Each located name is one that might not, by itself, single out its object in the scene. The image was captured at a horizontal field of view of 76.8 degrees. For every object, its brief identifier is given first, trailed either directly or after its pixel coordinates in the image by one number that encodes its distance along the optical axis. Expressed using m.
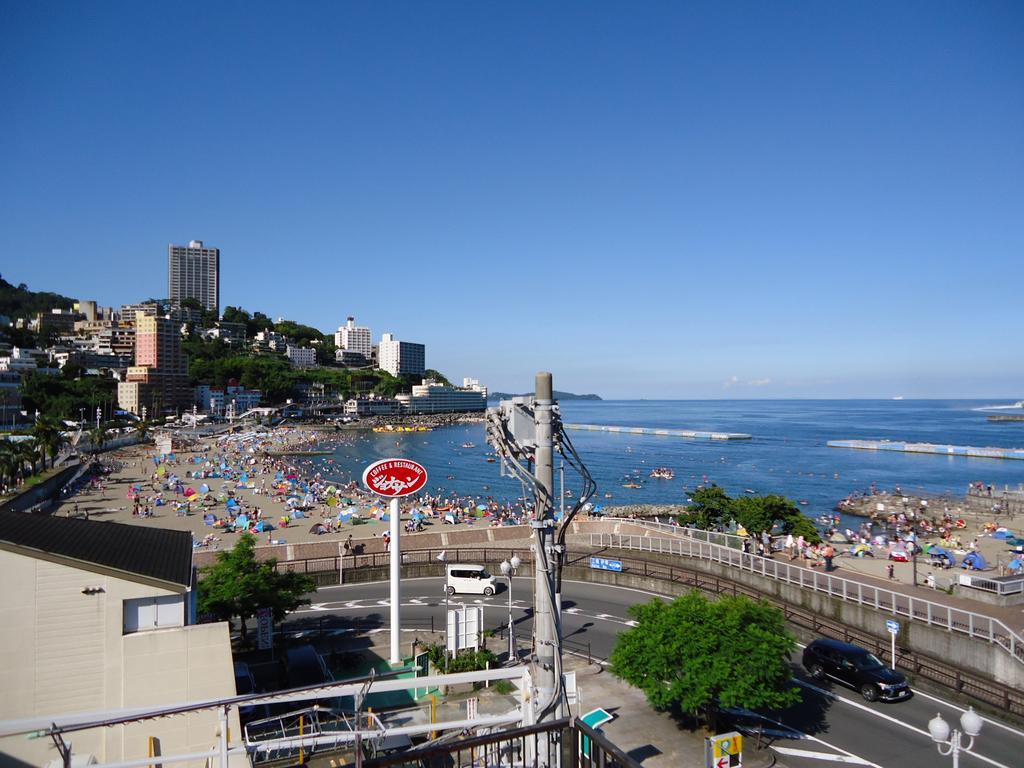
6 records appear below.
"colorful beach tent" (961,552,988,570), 27.11
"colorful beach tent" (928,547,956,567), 28.38
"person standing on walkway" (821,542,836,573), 22.88
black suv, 12.91
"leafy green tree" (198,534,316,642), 15.13
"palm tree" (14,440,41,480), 48.95
